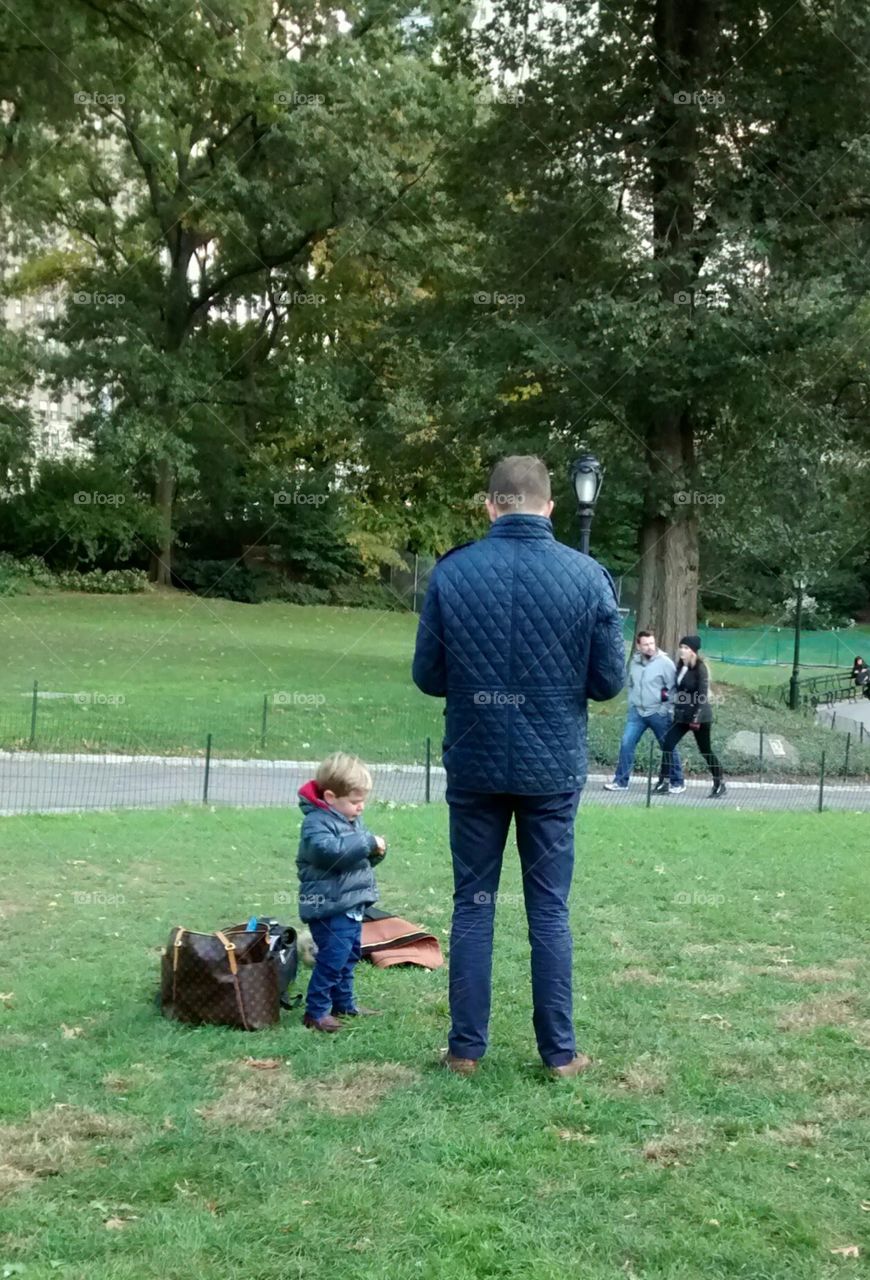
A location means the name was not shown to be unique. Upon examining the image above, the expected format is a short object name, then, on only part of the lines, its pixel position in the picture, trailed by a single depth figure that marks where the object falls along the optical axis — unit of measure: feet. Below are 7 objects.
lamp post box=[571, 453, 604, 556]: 45.52
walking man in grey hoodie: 49.19
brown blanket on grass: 19.72
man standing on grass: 14.15
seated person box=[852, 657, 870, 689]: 115.37
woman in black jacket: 49.70
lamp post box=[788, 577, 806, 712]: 85.84
